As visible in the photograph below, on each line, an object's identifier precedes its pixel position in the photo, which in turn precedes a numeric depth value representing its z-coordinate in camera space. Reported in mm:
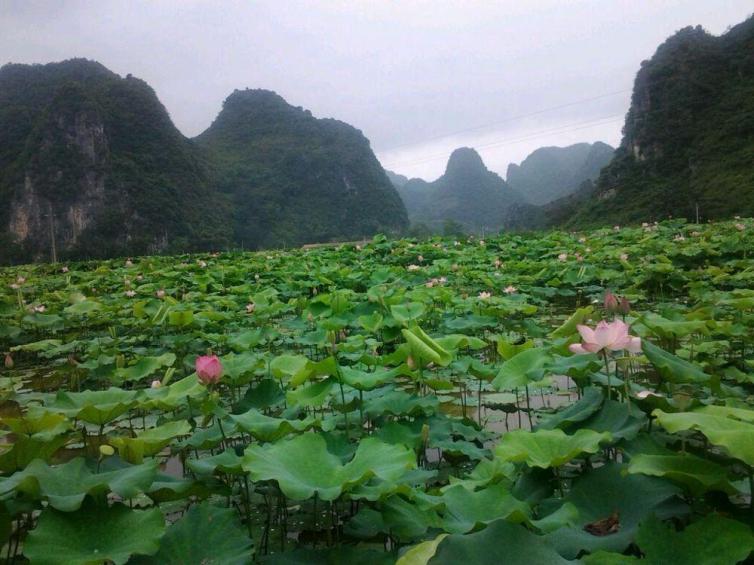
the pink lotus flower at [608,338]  1305
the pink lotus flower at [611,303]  1658
